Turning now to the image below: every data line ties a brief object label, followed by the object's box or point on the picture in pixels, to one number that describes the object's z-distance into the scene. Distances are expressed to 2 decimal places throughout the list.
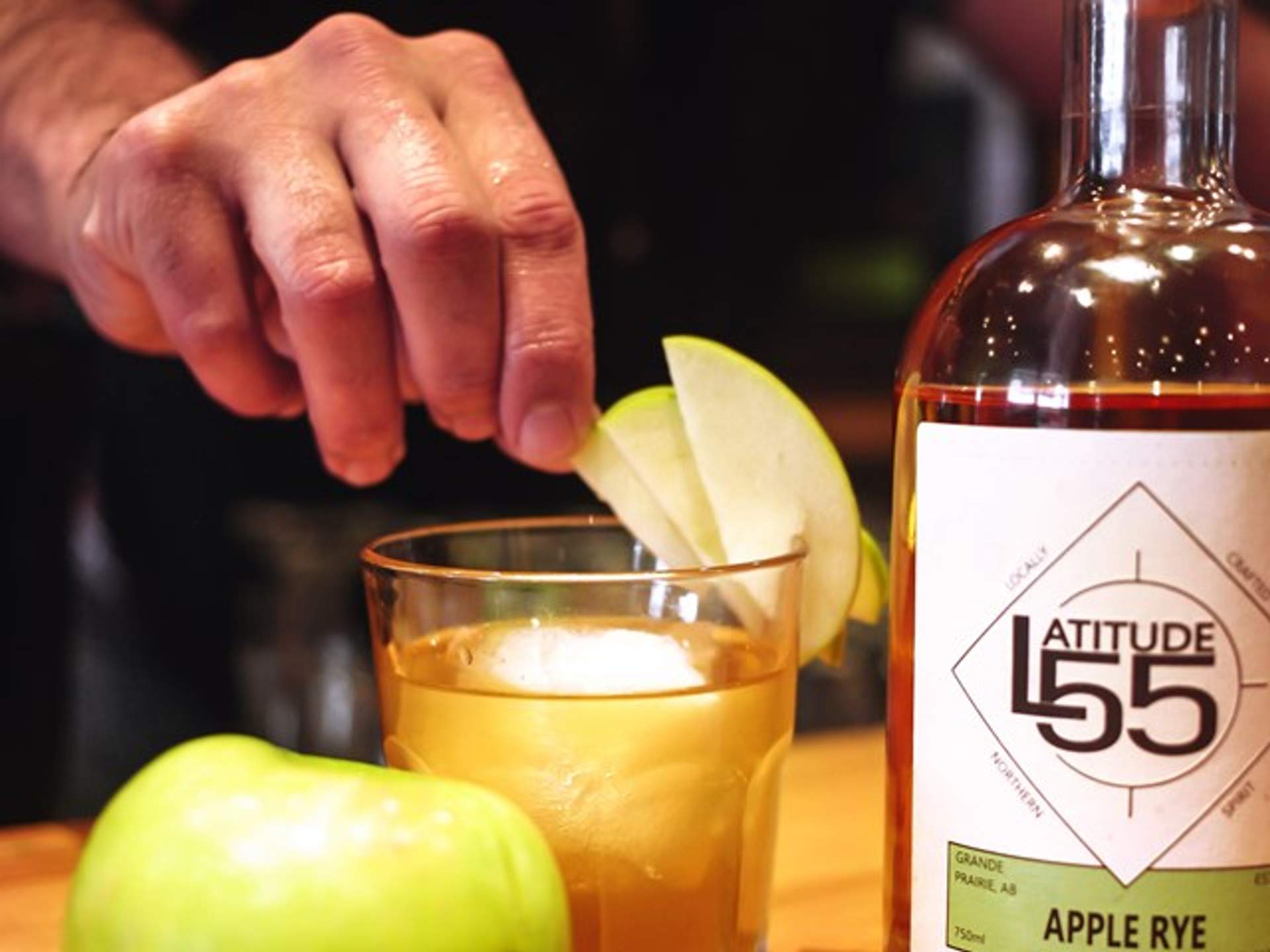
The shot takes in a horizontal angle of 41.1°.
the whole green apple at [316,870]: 0.53
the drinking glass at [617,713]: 0.65
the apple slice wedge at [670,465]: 0.75
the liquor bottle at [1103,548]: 0.59
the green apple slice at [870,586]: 0.77
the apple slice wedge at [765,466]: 0.71
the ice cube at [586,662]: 0.65
